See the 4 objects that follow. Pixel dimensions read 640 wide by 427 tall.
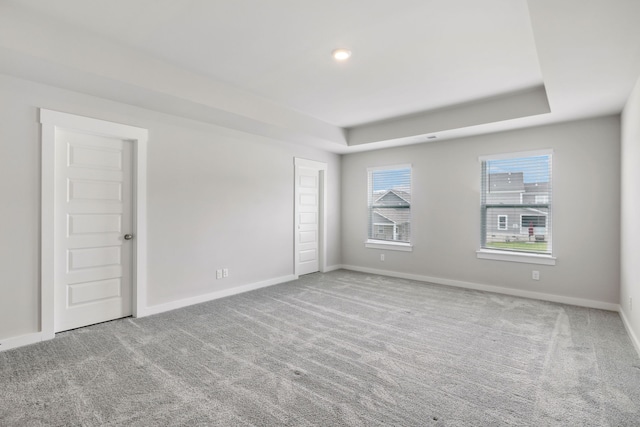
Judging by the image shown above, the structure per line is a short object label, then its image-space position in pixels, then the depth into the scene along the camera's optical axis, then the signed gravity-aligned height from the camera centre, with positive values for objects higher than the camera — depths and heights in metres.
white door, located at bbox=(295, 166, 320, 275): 5.90 -0.11
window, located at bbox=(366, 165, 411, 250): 6.00 +0.12
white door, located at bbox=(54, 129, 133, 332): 3.28 -0.19
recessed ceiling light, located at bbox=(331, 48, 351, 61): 2.97 +1.47
